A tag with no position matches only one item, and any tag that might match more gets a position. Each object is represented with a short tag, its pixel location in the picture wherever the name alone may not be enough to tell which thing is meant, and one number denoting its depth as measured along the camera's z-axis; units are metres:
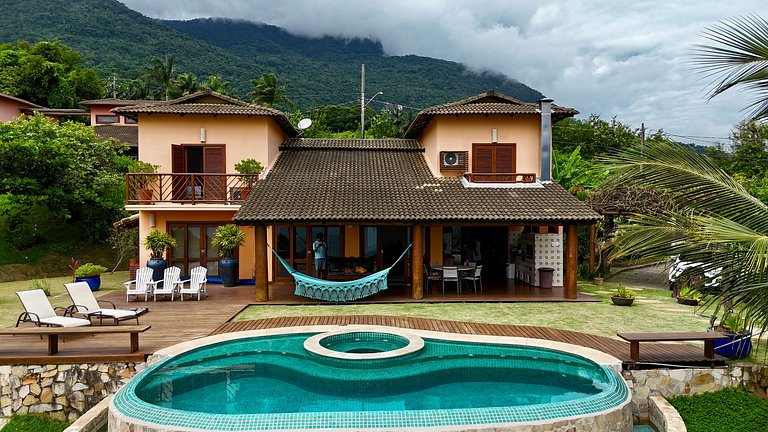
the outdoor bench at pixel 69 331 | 8.62
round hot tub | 8.98
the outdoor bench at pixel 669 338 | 8.66
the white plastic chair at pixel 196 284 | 14.34
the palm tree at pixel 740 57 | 5.61
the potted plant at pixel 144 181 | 17.05
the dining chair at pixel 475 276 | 15.53
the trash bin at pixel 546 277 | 16.72
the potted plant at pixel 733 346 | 8.98
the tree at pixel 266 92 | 46.03
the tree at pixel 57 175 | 19.80
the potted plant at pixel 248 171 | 17.28
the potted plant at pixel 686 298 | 14.47
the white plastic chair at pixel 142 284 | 14.10
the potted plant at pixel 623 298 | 14.13
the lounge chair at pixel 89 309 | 11.00
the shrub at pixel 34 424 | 8.20
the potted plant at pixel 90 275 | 16.44
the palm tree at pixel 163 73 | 52.03
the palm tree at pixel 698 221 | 5.41
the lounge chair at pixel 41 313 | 10.01
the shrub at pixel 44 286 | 15.77
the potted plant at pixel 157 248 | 15.49
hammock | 14.12
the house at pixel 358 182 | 16.73
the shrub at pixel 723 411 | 7.73
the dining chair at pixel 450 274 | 15.45
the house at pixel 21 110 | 34.88
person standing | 16.08
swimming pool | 6.57
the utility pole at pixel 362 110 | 35.58
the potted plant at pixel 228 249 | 15.72
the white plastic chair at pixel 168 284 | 14.32
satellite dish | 22.36
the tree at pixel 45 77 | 42.31
